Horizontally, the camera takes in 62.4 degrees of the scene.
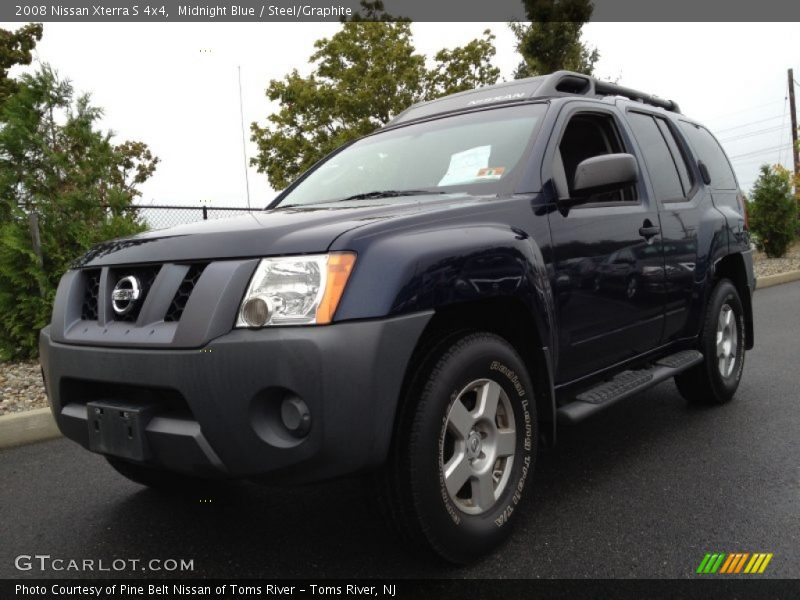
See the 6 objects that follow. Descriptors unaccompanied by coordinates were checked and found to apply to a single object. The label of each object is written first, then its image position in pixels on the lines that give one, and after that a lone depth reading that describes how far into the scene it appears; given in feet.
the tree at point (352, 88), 81.00
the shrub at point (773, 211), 51.90
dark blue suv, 6.50
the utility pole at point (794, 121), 84.58
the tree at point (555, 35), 67.56
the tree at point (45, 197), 19.43
